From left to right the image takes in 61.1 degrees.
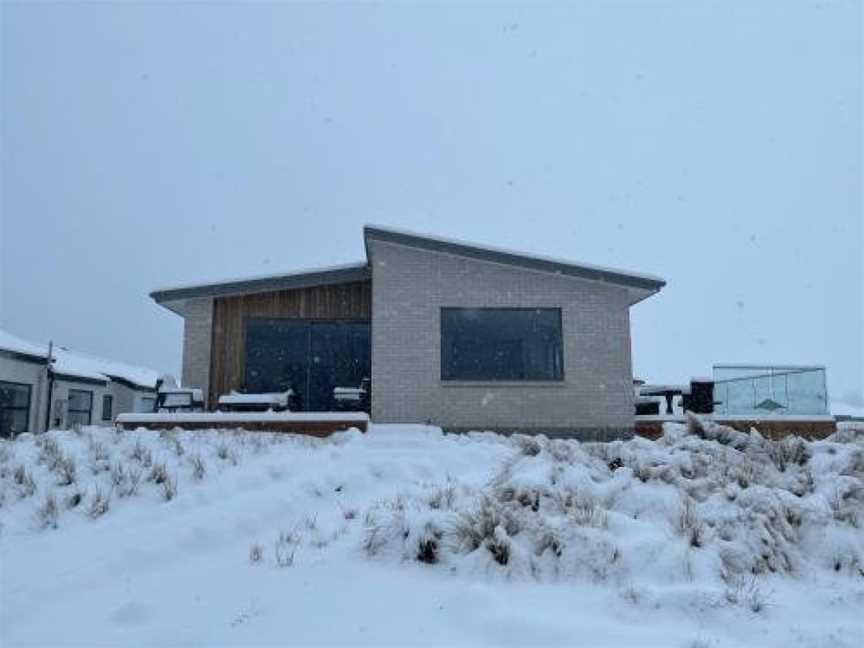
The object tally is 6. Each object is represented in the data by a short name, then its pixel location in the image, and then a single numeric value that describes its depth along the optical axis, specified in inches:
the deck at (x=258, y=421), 464.8
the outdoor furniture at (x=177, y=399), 513.3
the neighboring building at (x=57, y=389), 915.4
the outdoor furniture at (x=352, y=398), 523.2
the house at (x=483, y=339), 536.1
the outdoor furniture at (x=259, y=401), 509.4
